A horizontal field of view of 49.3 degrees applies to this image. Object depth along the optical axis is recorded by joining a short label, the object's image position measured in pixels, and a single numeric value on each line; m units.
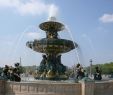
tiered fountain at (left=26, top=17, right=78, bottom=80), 9.41
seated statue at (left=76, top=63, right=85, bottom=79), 7.47
